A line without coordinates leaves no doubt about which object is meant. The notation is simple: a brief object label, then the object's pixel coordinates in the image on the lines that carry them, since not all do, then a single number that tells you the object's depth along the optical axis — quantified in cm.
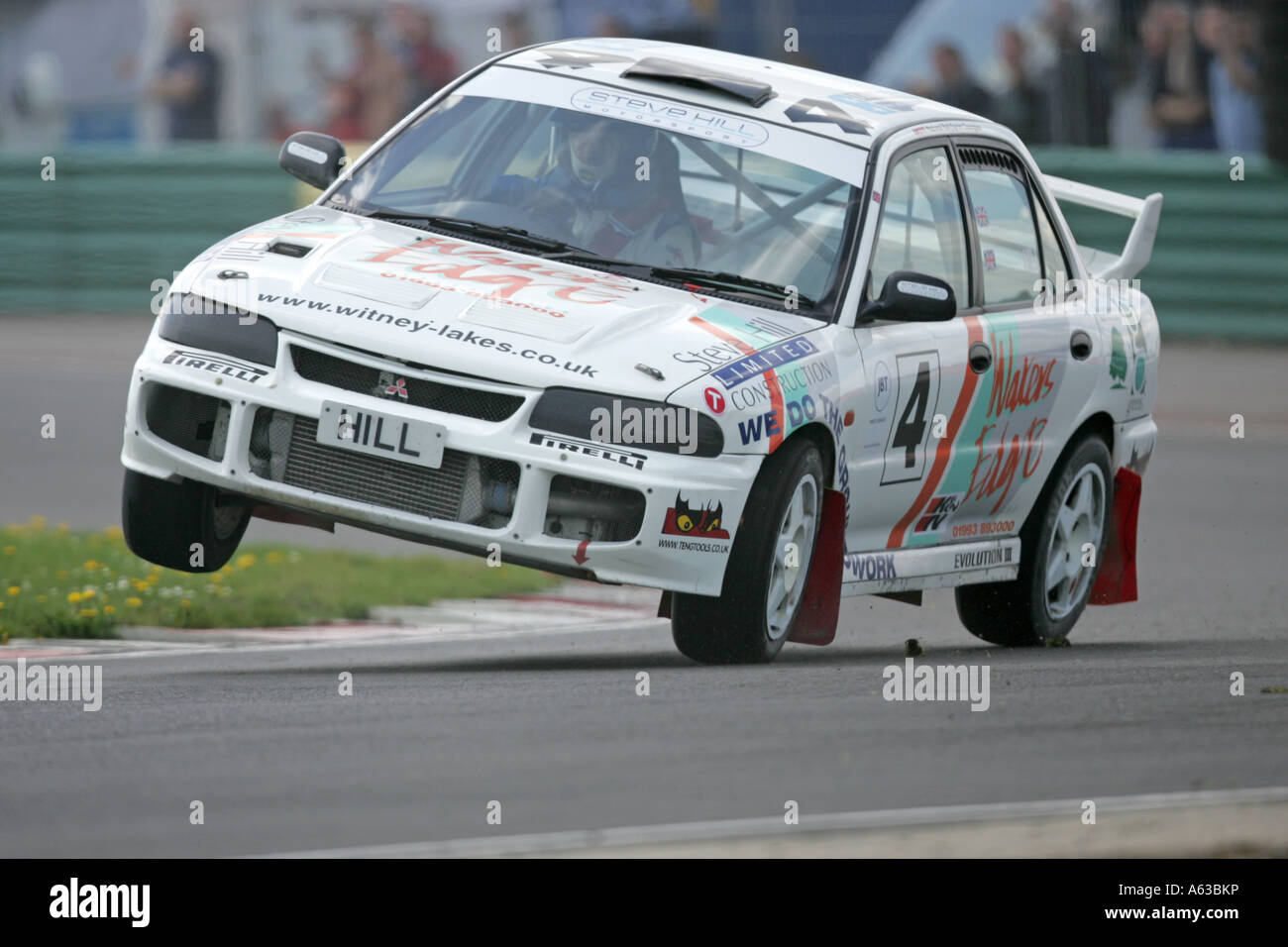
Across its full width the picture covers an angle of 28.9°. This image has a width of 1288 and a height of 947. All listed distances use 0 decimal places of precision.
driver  791
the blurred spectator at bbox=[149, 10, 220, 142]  1836
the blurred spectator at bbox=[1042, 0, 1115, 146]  1733
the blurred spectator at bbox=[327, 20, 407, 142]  1820
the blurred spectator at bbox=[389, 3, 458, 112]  1830
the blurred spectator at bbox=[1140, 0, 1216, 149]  1709
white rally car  707
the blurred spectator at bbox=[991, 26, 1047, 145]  1736
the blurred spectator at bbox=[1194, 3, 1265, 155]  1717
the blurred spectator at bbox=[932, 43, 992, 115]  1706
